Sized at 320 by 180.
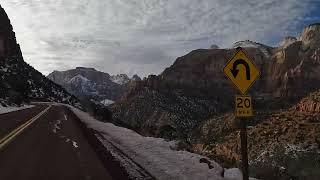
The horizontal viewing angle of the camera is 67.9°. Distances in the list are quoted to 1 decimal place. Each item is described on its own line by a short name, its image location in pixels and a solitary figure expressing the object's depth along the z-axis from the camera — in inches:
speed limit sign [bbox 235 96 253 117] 188.3
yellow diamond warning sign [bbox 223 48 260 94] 194.1
